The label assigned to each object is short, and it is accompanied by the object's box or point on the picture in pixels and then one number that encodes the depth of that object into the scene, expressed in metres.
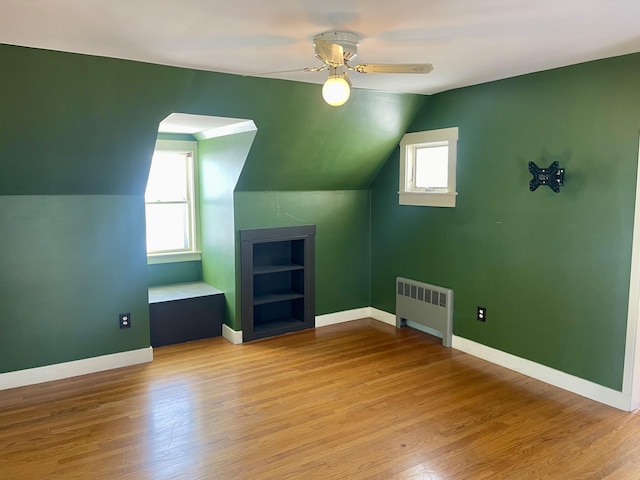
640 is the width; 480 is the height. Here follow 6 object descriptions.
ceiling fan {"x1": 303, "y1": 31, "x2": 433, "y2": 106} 2.38
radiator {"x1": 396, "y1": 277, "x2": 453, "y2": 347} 4.45
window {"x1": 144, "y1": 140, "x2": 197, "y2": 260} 4.95
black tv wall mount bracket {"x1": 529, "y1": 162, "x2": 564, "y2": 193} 3.44
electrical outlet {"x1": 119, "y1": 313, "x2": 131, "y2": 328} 3.98
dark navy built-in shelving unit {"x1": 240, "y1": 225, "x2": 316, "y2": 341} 4.63
